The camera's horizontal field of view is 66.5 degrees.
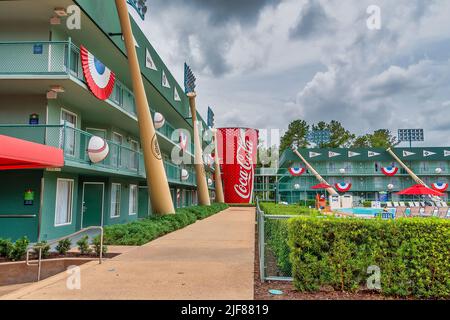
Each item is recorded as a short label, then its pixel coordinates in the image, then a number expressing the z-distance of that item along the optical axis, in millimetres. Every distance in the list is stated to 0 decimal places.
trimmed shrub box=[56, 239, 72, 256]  8977
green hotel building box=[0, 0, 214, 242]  12023
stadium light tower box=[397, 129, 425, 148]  82938
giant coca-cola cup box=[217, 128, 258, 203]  46250
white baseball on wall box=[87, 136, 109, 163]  13016
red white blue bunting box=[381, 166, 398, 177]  53781
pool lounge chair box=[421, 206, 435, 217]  24372
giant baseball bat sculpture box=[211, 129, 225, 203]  40406
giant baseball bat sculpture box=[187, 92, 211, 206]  28578
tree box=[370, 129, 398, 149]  83625
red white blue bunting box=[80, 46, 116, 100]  12615
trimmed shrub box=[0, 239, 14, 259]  8281
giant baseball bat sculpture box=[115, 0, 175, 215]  14742
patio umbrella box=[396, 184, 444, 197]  24078
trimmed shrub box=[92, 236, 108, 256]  8906
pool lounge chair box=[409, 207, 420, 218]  23570
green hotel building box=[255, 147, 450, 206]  55812
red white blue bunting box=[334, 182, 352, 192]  53500
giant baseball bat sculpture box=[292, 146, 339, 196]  39638
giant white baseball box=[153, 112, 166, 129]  20891
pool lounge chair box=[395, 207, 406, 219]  24414
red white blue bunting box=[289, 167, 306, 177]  54906
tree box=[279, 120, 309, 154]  88312
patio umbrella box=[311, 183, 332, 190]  39209
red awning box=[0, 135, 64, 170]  7682
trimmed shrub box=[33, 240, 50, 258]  8295
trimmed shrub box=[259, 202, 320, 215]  11088
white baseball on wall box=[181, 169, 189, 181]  28350
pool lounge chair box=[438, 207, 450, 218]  22586
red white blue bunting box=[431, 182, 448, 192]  52184
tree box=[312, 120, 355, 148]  85000
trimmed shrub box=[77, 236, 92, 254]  8922
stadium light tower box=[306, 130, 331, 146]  83006
